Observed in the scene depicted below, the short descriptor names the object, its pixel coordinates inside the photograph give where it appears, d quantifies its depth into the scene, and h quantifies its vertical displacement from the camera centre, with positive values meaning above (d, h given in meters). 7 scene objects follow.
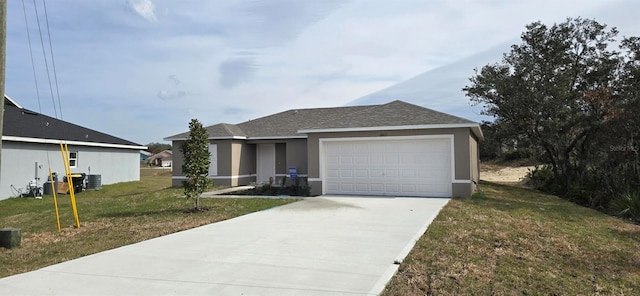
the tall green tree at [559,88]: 19.39 +3.50
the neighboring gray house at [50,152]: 17.84 +0.75
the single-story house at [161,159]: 70.67 +1.03
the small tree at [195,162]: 11.79 +0.07
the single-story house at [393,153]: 14.46 +0.32
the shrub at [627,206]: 12.34 -1.54
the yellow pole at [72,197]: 9.06 -0.69
